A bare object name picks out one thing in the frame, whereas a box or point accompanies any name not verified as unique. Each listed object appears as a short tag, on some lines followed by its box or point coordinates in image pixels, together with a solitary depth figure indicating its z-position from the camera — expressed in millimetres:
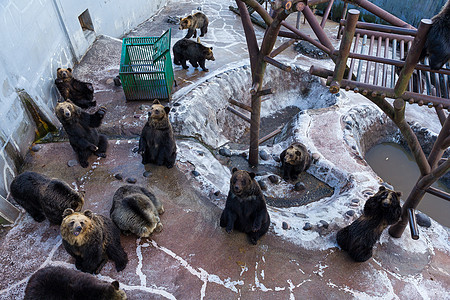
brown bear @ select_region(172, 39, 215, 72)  9992
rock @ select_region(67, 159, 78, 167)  6309
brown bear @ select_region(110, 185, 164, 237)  4648
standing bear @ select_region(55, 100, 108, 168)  5764
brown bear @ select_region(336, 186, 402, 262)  4512
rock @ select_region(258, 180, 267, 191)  7645
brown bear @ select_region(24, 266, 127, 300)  3504
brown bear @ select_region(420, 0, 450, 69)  3273
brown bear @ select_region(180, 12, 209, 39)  12141
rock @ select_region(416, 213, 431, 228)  6035
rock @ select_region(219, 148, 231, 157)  8500
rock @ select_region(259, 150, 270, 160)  8523
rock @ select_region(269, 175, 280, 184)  7777
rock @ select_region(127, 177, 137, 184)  5918
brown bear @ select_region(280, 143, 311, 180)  7234
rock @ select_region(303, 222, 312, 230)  5412
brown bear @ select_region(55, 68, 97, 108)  7652
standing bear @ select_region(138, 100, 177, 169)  5969
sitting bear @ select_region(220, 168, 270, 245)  4613
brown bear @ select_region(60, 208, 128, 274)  3842
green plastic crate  7988
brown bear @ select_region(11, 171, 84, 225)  4582
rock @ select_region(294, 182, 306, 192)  7613
